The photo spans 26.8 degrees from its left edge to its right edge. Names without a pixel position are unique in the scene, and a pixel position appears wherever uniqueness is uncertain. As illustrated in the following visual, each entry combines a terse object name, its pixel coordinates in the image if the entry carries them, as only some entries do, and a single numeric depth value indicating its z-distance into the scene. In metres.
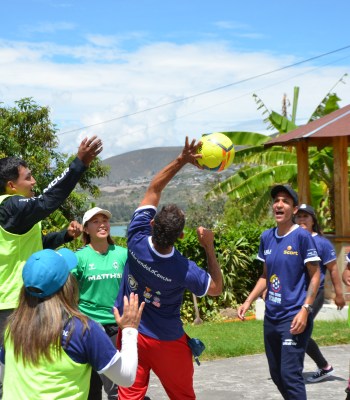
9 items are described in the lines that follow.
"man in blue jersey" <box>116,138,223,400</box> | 4.89
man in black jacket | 4.85
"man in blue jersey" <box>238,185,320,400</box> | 5.87
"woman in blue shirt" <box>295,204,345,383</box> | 7.79
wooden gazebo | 13.06
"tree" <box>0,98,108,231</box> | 21.88
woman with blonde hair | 3.29
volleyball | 5.38
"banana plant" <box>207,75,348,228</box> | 19.20
